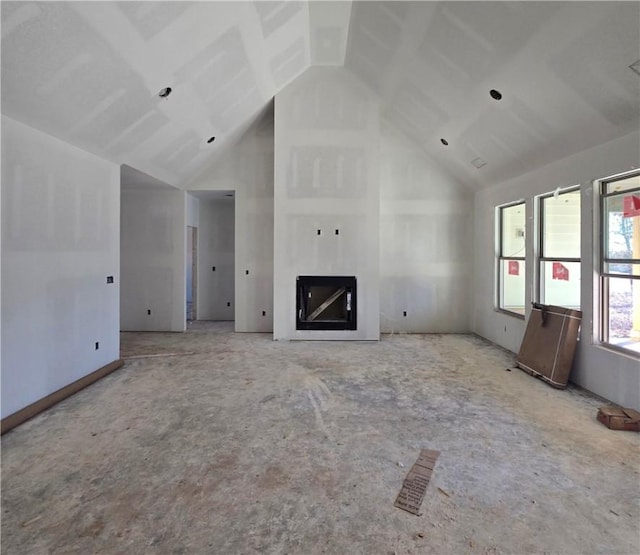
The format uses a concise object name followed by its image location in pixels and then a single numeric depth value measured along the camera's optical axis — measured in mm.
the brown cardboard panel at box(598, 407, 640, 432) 2766
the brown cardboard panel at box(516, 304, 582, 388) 3727
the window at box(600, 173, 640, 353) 3184
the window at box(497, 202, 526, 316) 5227
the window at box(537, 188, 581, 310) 4035
